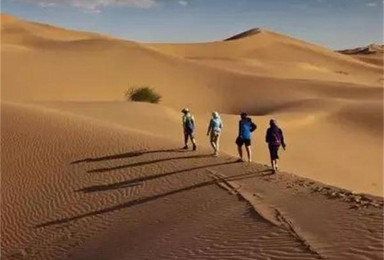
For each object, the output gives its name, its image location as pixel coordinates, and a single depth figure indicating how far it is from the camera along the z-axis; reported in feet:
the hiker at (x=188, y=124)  52.65
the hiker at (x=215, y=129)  51.06
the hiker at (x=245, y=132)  47.37
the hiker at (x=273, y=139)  44.37
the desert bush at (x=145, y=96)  127.13
